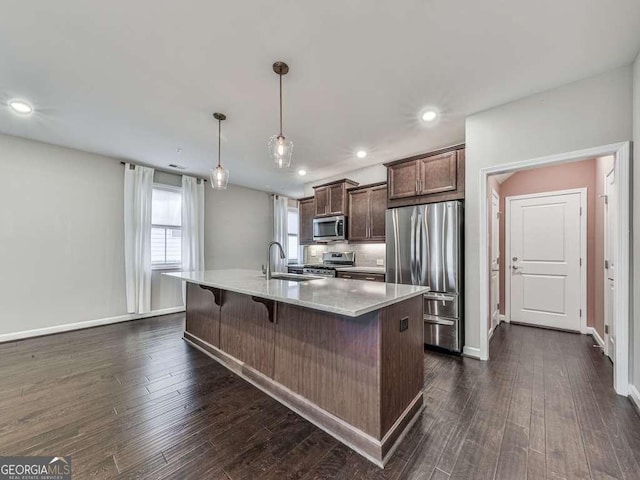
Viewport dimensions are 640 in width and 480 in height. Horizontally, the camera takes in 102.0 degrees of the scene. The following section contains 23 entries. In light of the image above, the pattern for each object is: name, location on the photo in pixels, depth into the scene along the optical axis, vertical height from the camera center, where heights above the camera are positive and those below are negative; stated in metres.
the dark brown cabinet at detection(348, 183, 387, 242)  4.38 +0.49
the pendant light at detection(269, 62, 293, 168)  2.21 +0.84
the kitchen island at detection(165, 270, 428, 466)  1.57 -0.82
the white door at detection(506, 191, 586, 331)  3.85 -0.31
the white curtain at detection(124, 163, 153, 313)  4.35 +0.08
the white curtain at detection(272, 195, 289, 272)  6.73 +0.38
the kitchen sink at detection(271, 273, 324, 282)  2.70 -0.40
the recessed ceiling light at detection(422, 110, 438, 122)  2.91 +1.44
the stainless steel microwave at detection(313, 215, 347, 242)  4.80 +0.23
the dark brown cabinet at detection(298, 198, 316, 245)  5.65 +0.48
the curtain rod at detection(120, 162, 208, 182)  4.43 +1.32
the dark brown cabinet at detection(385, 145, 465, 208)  3.21 +0.83
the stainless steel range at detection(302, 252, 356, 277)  4.73 -0.46
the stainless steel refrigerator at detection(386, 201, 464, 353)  3.00 -0.27
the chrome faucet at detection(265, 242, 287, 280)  2.56 -0.24
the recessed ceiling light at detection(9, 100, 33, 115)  2.69 +1.44
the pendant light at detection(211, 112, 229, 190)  2.97 +0.76
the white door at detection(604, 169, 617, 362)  2.83 -0.30
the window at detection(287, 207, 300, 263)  7.17 +0.18
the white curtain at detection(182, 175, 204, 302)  5.06 +0.33
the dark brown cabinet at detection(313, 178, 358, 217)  4.83 +0.83
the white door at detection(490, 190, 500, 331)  3.86 -0.31
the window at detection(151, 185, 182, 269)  4.81 +0.26
